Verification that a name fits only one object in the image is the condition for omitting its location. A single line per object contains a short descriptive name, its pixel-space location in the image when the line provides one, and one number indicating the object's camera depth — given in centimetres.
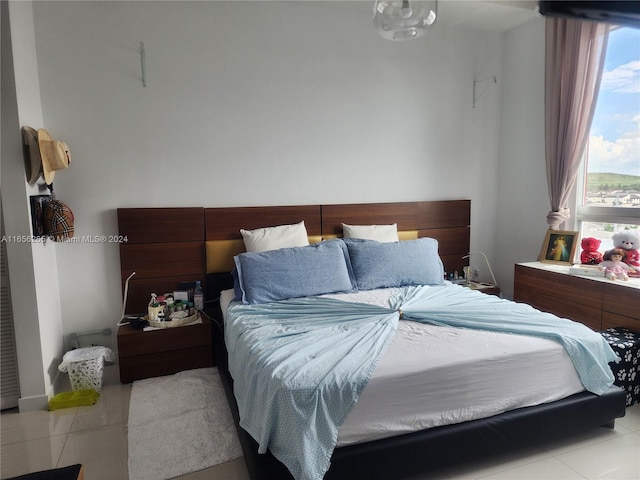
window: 290
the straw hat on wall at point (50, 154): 242
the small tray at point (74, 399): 244
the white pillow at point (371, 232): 336
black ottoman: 224
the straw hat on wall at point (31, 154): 234
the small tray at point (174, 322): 279
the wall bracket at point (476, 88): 382
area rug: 192
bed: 157
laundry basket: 256
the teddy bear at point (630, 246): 277
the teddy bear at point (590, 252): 307
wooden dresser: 252
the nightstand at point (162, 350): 271
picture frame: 320
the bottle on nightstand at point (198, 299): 302
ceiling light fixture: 166
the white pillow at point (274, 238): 305
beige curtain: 300
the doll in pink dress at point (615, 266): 267
